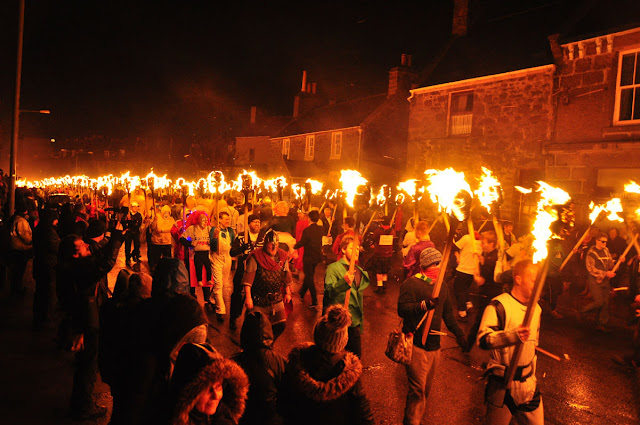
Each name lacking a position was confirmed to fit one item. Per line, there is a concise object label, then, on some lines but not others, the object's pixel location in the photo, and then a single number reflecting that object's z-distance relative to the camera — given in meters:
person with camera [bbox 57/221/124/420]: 4.76
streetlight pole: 11.70
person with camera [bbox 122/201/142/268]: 13.00
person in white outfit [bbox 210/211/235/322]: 8.46
